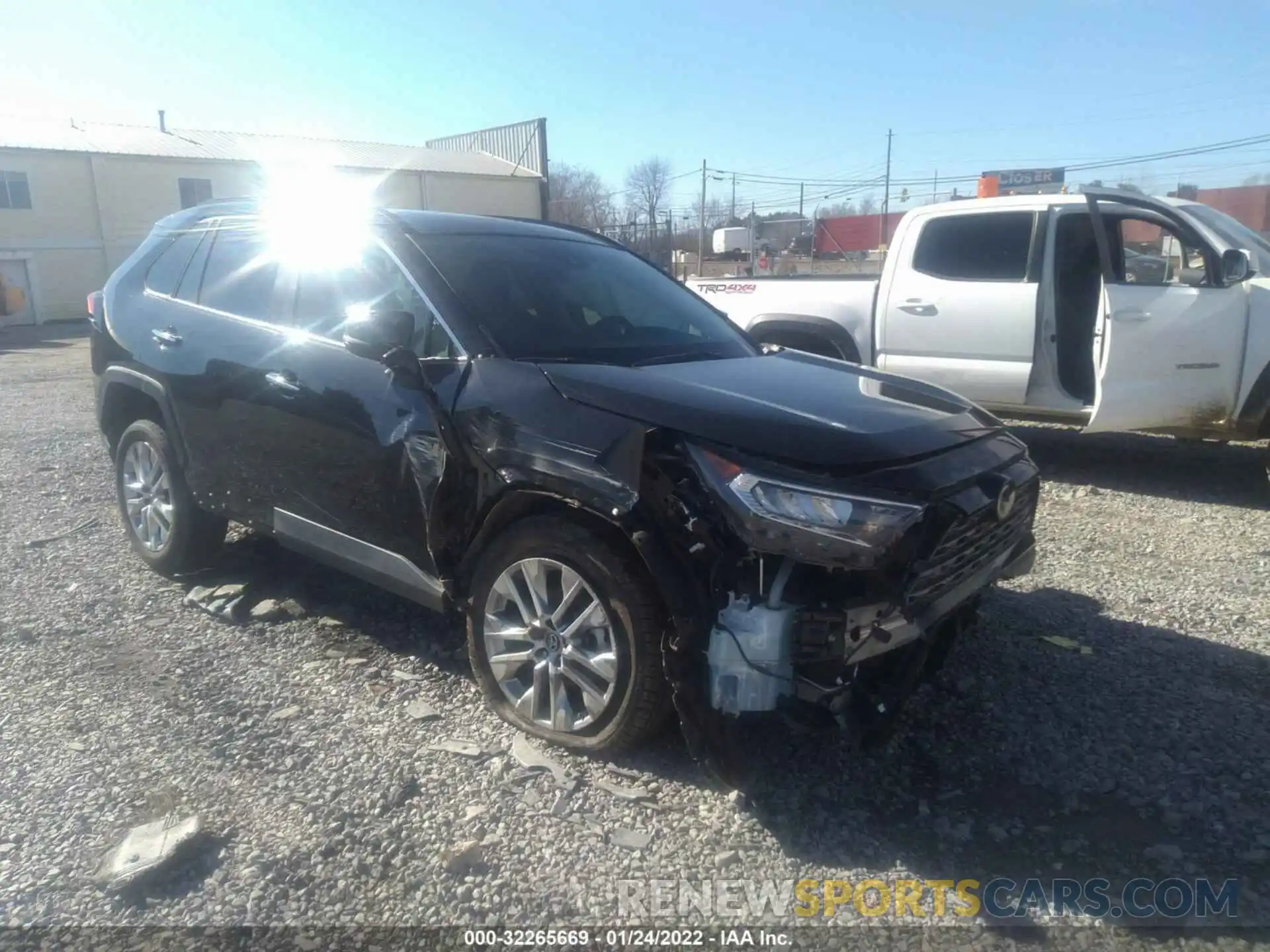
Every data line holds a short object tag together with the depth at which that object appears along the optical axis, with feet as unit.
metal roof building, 97.45
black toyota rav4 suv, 9.14
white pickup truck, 20.48
